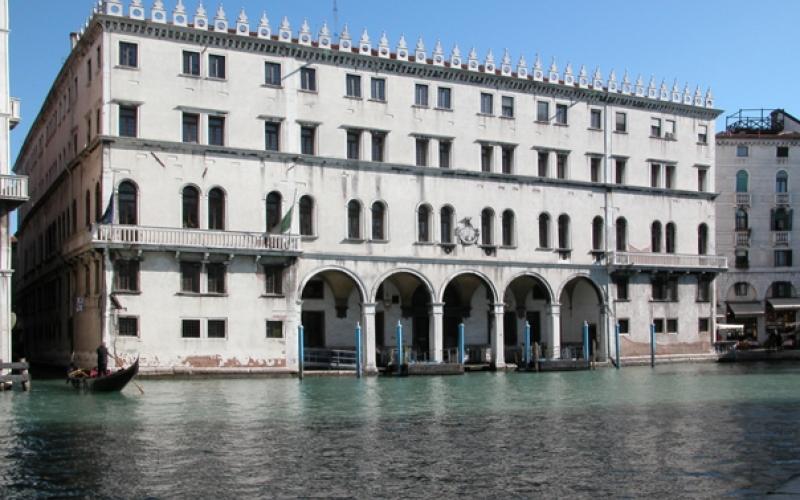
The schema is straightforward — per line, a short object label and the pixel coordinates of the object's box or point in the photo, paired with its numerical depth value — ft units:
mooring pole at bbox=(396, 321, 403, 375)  119.17
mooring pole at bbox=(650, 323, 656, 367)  140.74
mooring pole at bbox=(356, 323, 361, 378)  116.47
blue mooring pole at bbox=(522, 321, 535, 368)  130.21
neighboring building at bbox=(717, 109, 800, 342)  176.86
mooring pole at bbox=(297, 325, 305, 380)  112.88
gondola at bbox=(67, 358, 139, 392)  90.38
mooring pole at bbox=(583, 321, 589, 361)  134.21
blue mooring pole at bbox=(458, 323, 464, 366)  124.47
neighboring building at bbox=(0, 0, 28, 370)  91.66
